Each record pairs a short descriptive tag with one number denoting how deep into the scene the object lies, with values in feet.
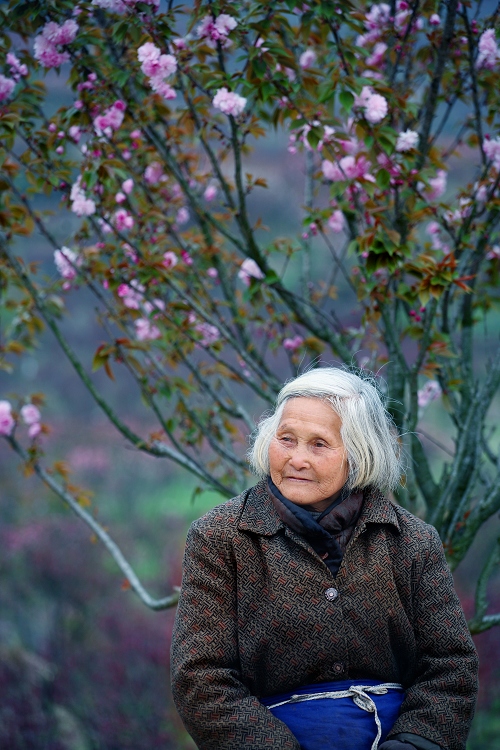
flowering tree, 20.63
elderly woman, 18.85
